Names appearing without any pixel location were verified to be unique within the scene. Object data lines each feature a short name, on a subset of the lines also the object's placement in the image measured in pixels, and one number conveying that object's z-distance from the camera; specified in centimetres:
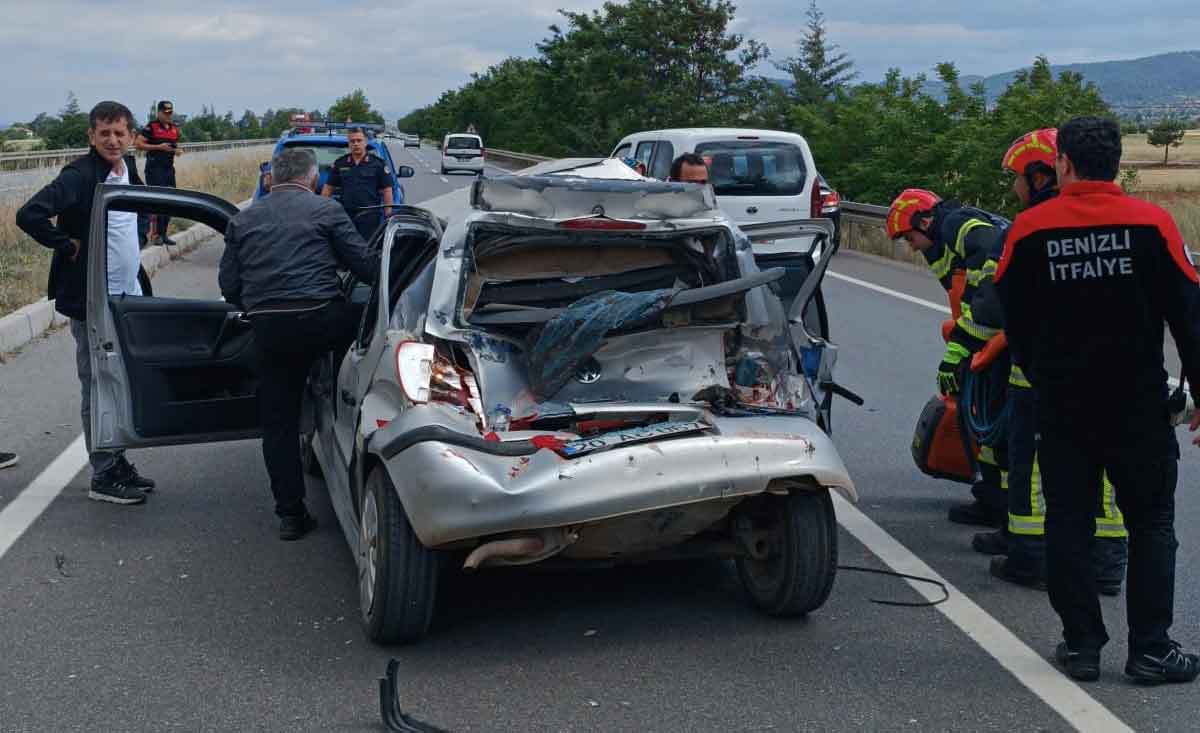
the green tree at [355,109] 15562
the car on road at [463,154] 5703
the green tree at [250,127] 13225
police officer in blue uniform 1484
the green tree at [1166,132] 7081
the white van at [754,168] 1672
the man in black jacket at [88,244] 761
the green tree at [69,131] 7222
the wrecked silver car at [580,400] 507
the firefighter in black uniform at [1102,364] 477
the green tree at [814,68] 4522
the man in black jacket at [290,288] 673
